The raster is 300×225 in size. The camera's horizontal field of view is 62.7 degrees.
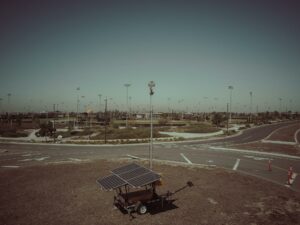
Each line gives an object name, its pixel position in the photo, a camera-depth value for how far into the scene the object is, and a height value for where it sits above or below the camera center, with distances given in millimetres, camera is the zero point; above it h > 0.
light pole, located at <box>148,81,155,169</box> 18188 +2224
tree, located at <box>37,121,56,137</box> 46656 -2857
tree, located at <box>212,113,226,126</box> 83444 -1449
